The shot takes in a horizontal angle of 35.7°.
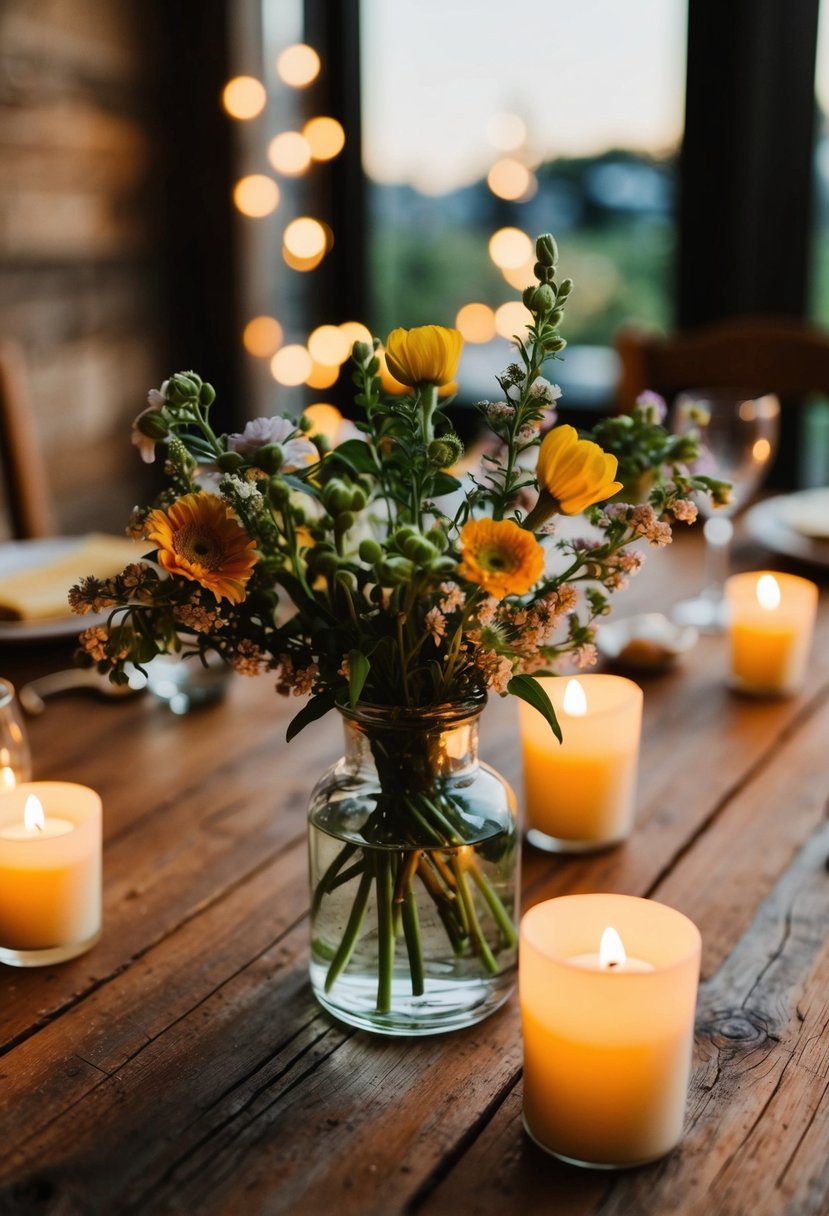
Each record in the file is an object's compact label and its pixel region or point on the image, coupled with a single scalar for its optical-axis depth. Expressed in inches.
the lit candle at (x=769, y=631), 50.6
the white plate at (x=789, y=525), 64.0
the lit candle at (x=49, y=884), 32.5
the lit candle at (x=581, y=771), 38.7
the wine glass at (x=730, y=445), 55.1
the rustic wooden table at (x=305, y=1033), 25.3
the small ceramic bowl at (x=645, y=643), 52.9
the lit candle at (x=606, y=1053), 24.8
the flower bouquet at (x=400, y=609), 26.0
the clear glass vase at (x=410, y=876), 29.5
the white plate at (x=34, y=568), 50.1
